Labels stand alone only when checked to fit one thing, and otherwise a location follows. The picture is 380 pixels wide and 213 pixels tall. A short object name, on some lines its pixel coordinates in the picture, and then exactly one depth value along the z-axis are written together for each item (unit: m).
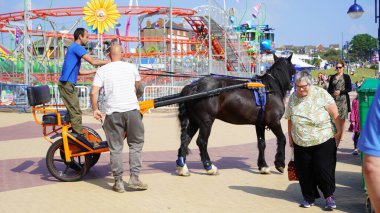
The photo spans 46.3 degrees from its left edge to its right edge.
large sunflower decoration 12.87
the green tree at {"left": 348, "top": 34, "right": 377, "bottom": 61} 147.62
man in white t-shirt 6.09
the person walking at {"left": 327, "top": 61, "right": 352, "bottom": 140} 8.92
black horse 7.20
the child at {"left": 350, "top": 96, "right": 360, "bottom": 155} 8.60
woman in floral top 5.23
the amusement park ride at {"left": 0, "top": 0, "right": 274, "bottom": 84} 13.40
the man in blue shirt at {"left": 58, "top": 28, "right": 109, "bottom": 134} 6.67
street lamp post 14.37
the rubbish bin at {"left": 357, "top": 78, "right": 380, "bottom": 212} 5.54
